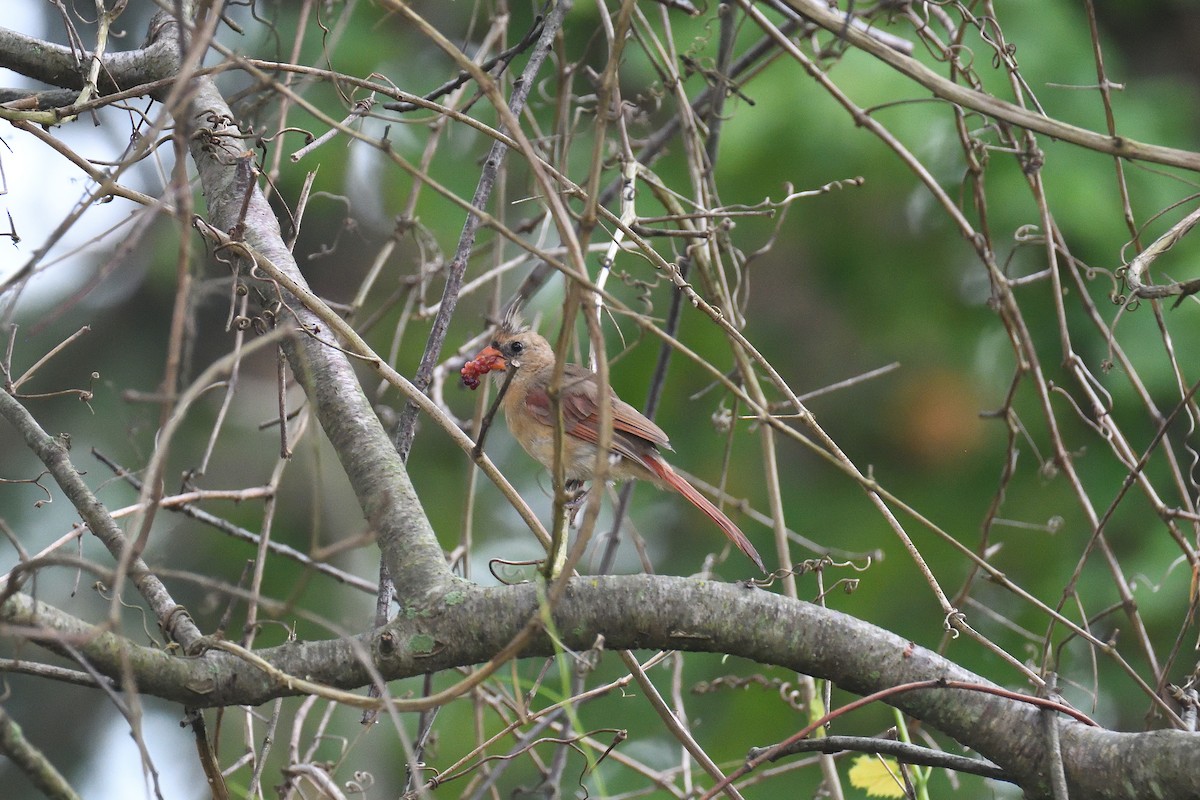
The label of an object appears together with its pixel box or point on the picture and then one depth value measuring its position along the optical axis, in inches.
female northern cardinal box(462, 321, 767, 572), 291.9
